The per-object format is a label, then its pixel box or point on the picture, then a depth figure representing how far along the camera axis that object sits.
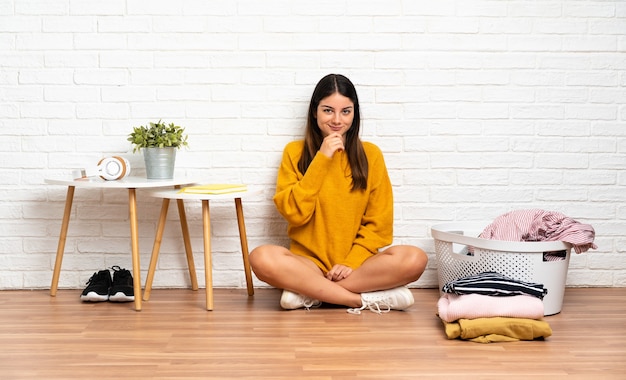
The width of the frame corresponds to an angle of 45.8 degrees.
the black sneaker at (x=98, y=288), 3.11
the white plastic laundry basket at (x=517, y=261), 2.85
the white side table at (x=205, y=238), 2.96
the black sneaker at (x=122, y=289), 3.11
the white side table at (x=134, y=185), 2.98
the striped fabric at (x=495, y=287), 2.61
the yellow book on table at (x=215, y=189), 2.98
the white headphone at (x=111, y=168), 3.10
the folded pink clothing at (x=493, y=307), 2.56
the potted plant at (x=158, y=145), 3.11
